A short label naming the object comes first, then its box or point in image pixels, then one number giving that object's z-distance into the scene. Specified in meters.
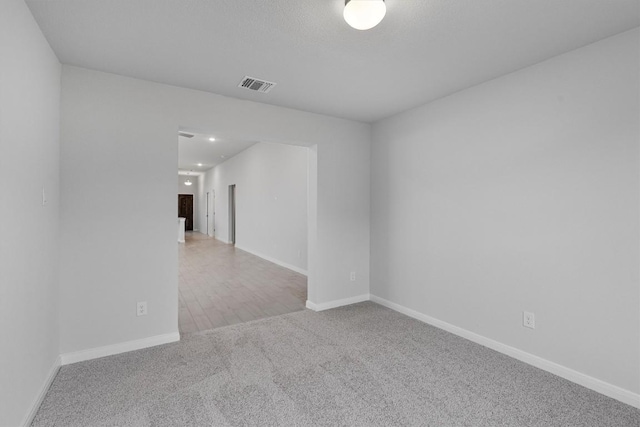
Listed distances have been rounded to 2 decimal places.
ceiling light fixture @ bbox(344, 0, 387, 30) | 1.60
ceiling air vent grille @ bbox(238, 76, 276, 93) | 2.75
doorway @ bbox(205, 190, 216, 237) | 12.03
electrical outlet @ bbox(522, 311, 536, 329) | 2.46
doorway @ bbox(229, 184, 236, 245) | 9.90
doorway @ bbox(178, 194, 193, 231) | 14.74
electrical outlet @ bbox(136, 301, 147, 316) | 2.72
